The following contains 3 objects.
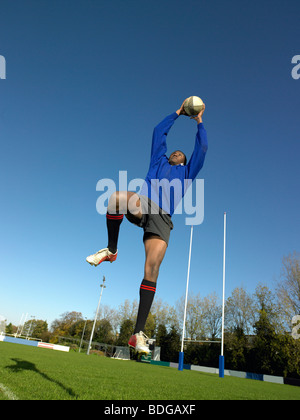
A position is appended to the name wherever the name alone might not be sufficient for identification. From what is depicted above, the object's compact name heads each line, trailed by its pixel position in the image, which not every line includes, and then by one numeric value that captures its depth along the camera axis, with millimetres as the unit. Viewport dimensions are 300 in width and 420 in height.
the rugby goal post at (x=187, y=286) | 16117
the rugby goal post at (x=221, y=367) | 14203
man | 2262
